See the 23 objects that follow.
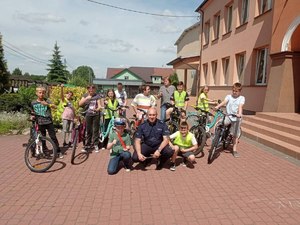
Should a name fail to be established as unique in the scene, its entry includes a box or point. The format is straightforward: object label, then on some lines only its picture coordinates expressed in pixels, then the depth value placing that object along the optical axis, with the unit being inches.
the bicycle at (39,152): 210.7
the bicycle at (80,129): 241.5
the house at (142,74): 2829.7
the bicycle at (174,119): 280.5
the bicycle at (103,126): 270.8
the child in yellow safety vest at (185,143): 223.3
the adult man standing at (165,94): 314.3
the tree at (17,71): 4473.4
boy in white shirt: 256.1
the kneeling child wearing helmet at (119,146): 212.5
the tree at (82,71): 4227.6
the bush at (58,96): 387.8
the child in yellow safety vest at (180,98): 295.3
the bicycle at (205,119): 285.3
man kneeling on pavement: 213.8
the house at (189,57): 902.7
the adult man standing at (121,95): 316.8
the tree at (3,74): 709.3
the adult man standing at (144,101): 291.4
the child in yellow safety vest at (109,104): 275.9
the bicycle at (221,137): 237.9
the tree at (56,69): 2242.9
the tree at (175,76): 1382.8
